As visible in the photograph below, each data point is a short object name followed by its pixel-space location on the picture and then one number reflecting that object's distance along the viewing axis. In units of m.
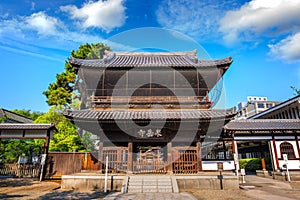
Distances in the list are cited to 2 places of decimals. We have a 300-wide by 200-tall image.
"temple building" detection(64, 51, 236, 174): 14.27
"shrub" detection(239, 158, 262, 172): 25.45
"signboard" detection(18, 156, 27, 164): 21.91
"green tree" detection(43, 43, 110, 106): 28.56
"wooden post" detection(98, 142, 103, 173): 14.16
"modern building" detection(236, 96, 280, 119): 86.06
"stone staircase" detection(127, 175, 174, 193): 11.86
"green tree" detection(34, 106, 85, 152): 21.78
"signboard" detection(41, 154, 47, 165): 17.45
